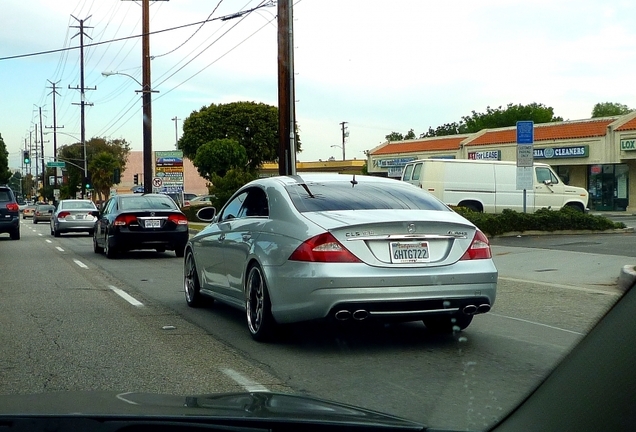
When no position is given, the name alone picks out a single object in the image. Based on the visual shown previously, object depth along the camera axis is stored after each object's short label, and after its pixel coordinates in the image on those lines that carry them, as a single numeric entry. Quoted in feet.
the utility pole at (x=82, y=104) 200.64
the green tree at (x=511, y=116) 235.20
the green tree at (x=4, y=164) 331.57
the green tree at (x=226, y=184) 108.88
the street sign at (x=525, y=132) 60.44
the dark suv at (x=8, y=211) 82.69
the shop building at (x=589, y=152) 126.41
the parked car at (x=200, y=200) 178.46
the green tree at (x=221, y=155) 199.93
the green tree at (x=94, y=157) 267.18
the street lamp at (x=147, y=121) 104.32
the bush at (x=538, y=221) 67.36
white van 82.69
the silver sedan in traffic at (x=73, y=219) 94.58
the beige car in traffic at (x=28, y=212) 229.04
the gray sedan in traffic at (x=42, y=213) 171.01
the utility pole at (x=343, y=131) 322.71
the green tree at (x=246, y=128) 216.74
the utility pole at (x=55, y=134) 277.03
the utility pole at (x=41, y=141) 356.59
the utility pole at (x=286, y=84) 65.46
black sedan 57.16
